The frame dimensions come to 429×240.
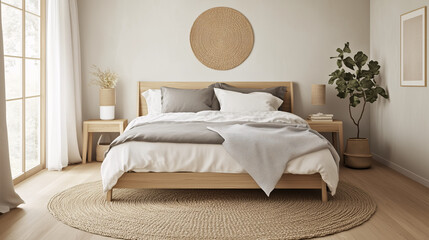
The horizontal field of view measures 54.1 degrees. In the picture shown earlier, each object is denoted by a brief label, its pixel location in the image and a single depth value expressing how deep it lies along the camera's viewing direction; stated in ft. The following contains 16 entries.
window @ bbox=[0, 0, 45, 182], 13.74
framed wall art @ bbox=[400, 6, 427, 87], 14.12
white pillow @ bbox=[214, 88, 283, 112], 17.08
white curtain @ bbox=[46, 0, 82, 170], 16.35
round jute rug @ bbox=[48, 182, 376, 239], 9.67
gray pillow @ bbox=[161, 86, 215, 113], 17.19
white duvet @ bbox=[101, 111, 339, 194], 11.60
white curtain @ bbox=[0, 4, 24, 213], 11.06
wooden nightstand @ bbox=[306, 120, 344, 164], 17.52
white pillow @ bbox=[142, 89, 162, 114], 18.08
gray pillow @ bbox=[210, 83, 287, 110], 18.27
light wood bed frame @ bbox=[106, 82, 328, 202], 11.79
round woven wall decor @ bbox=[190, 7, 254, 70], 19.04
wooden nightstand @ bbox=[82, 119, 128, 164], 17.71
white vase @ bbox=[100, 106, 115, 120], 18.08
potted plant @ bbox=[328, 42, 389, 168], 16.75
